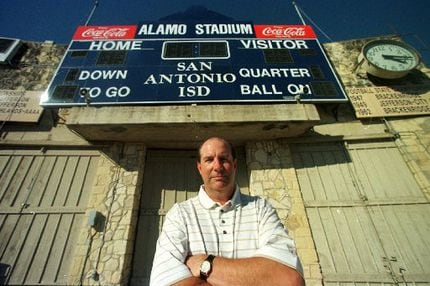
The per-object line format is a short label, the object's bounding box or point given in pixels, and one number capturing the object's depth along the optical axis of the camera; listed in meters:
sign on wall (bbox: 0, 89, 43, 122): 6.31
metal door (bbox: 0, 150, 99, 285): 4.83
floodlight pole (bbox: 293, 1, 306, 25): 9.35
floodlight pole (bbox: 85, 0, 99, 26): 9.18
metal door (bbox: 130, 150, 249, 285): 5.21
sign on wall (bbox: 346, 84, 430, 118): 6.65
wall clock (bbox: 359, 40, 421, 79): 7.09
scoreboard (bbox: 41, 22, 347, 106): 6.17
